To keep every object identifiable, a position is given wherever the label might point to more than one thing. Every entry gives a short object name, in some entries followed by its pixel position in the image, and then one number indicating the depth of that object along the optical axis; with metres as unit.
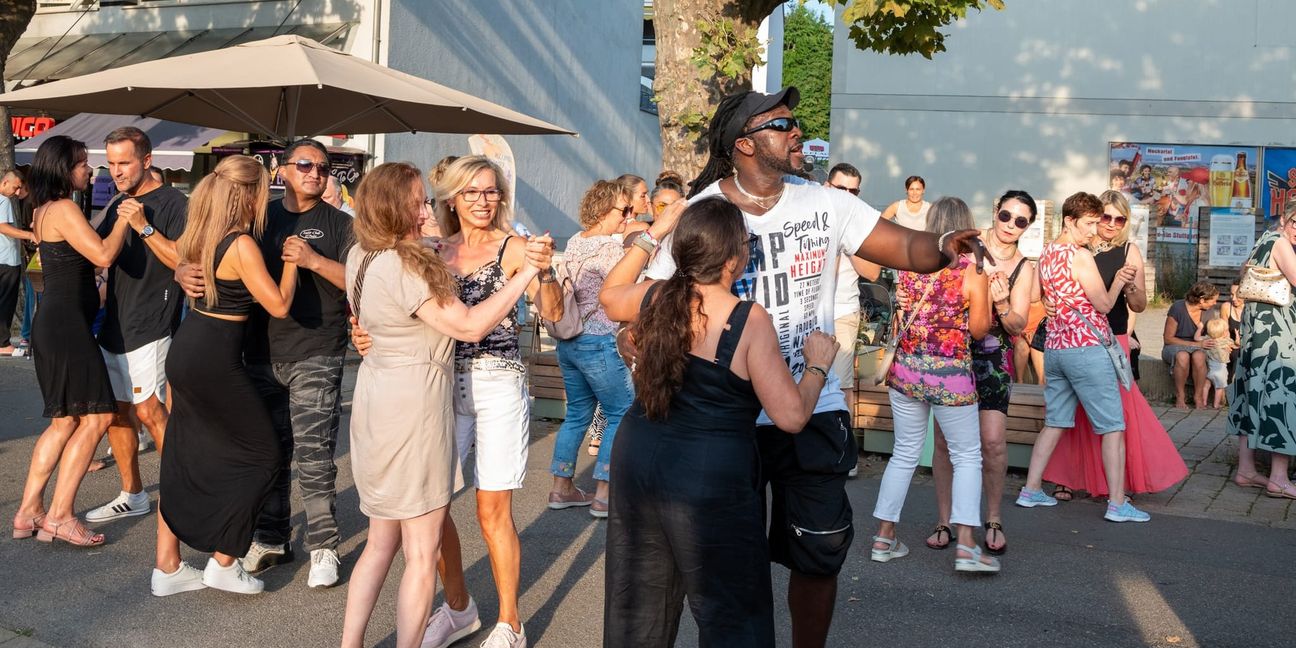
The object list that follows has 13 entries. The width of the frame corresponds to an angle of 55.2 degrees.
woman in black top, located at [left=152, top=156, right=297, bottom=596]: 5.04
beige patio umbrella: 7.19
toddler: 11.17
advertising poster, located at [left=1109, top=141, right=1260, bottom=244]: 20.38
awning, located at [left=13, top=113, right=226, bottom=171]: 14.79
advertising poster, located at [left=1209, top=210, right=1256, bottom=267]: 20.06
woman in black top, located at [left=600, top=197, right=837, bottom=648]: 3.29
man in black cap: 3.76
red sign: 17.92
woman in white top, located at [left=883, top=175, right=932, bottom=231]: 13.20
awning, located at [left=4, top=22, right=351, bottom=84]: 16.67
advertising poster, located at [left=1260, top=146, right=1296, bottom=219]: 20.17
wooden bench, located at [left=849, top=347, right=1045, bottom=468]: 7.88
